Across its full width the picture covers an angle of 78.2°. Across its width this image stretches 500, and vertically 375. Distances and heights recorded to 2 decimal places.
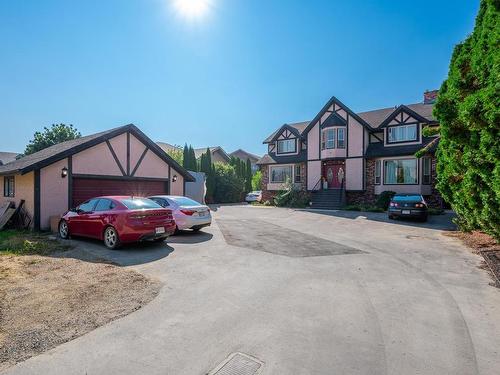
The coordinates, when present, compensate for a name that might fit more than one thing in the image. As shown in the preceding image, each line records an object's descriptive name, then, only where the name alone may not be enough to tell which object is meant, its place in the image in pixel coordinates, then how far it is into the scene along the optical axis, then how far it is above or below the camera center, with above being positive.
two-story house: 22.31 +2.53
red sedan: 8.35 -1.05
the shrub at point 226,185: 33.44 -0.07
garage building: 11.75 +0.45
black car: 15.20 -1.12
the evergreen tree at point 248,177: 40.83 +1.00
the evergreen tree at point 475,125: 6.55 +1.47
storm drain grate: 2.95 -1.80
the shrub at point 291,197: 25.83 -1.07
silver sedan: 10.66 -0.97
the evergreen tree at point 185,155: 33.62 +3.20
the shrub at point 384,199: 21.45 -0.99
